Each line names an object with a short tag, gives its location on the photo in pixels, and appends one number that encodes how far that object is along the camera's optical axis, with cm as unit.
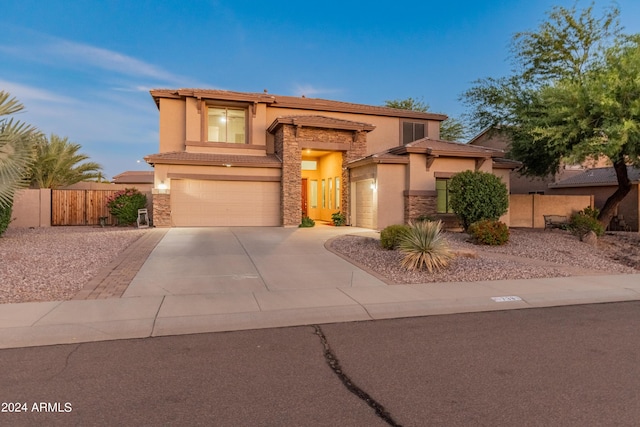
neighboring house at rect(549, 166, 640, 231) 2369
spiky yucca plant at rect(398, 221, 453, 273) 963
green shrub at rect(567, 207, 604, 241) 1628
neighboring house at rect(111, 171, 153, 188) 3619
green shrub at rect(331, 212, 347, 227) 2083
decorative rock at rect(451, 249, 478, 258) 1122
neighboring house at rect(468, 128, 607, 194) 2847
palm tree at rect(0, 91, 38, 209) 1002
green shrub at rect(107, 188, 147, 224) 2005
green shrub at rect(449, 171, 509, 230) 1511
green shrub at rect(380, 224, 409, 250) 1176
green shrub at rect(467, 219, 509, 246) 1373
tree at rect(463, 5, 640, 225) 1277
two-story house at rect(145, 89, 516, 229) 1847
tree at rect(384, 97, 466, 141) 3734
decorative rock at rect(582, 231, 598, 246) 1576
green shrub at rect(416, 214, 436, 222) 1780
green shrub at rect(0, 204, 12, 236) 1370
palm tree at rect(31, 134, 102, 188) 2273
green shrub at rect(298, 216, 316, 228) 1992
